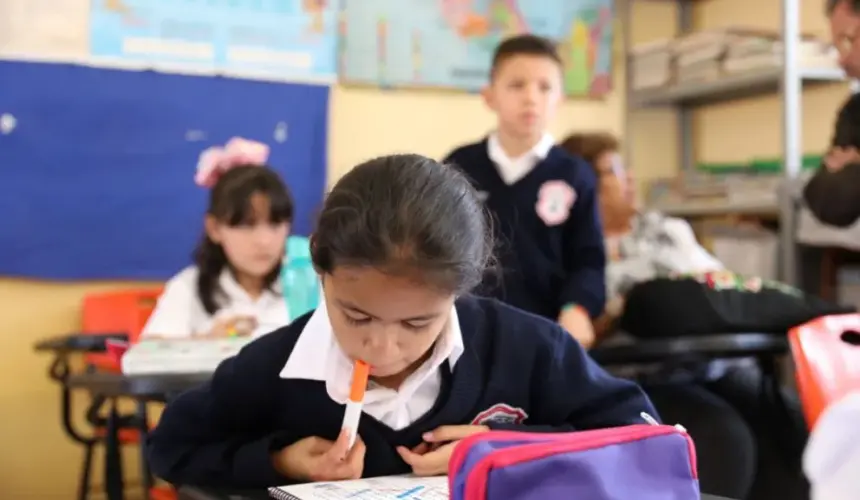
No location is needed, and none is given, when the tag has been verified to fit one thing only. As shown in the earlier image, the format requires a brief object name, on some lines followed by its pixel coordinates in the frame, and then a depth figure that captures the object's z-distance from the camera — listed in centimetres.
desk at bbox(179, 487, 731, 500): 88
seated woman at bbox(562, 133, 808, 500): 182
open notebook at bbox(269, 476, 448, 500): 83
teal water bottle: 201
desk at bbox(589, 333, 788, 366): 183
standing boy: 214
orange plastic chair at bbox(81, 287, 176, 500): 279
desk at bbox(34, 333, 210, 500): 142
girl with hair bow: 219
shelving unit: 296
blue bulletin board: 274
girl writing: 94
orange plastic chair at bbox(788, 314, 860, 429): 112
